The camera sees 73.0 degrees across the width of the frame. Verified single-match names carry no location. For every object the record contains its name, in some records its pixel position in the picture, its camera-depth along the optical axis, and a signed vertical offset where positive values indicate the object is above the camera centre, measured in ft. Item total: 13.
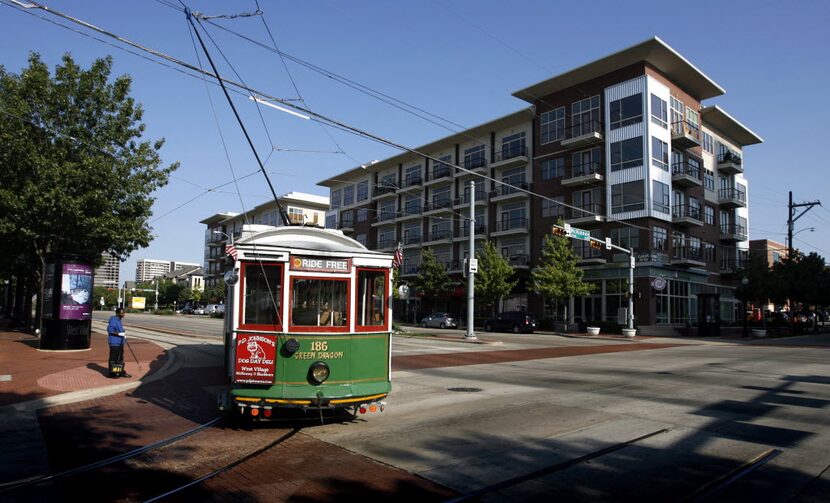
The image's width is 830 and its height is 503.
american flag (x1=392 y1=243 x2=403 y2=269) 27.20 +1.77
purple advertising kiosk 56.54 -1.38
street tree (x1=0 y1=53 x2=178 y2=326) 64.64 +14.99
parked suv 136.77 -6.29
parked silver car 155.84 -7.14
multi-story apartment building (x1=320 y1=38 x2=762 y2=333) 136.87 +32.61
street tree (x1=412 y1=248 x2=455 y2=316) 176.24 +5.35
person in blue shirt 39.52 -3.43
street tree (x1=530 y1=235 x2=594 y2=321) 135.54 +5.21
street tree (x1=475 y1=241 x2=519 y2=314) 152.76 +5.40
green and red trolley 24.23 -1.59
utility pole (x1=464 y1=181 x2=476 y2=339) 93.04 +1.28
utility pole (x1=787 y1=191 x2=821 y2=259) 154.81 +22.23
